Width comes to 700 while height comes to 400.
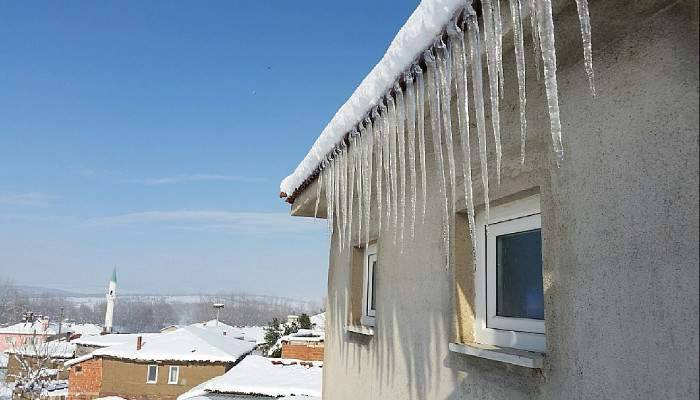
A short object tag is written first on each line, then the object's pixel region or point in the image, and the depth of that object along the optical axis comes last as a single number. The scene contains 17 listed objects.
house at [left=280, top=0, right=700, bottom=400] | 1.28
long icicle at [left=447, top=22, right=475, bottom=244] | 1.72
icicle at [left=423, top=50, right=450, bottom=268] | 1.93
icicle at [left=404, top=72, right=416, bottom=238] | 2.10
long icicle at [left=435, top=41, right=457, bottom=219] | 1.84
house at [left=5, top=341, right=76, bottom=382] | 31.93
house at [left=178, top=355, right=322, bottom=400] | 12.09
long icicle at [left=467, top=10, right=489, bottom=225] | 1.63
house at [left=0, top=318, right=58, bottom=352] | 47.47
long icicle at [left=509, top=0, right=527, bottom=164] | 1.45
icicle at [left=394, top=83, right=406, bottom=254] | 2.25
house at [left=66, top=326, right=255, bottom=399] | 26.31
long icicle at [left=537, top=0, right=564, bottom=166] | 1.34
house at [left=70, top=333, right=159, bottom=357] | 39.44
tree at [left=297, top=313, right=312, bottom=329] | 31.32
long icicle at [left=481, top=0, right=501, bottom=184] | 1.53
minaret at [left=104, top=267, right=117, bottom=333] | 56.77
